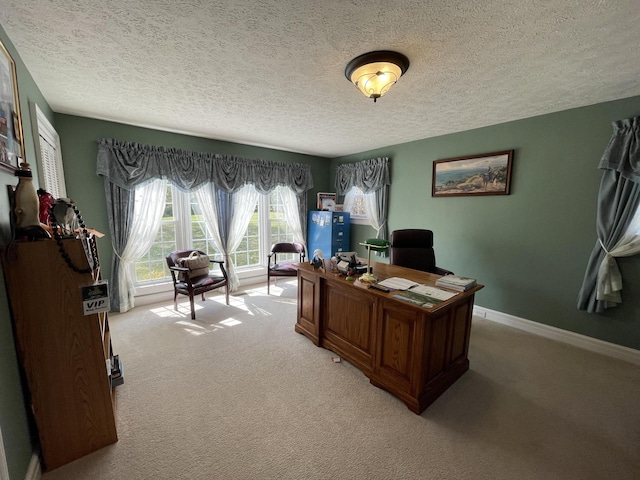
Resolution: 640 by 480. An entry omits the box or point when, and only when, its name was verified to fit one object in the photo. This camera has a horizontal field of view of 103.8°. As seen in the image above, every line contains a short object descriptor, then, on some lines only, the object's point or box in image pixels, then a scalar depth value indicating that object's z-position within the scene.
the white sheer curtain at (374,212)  4.30
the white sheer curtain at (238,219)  4.03
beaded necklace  1.31
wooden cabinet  1.26
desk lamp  2.10
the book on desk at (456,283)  1.96
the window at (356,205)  4.66
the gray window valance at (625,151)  2.17
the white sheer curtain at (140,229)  3.24
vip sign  1.35
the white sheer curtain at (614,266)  2.26
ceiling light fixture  1.62
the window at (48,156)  2.02
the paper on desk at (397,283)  2.01
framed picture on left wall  1.29
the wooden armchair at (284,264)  3.86
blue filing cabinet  4.56
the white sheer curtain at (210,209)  3.75
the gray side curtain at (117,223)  3.10
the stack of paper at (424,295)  1.71
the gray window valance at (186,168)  3.05
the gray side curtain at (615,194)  2.20
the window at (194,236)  3.60
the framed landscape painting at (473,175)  2.96
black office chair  3.05
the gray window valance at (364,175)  4.14
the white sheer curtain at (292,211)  4.68
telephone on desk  2.30
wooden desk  1.73
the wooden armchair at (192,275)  3.05
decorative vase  1.26
